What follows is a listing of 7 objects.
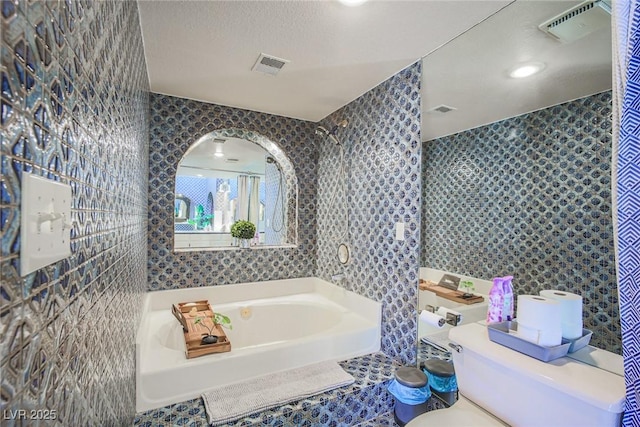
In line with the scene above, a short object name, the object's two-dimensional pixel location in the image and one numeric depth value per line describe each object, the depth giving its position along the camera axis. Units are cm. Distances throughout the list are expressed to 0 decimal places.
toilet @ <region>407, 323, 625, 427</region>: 102
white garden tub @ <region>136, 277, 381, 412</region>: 166
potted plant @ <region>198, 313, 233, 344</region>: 187
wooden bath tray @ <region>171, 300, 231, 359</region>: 182
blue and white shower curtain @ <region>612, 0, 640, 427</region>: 87
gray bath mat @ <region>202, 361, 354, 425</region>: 153
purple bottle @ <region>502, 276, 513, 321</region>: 143
